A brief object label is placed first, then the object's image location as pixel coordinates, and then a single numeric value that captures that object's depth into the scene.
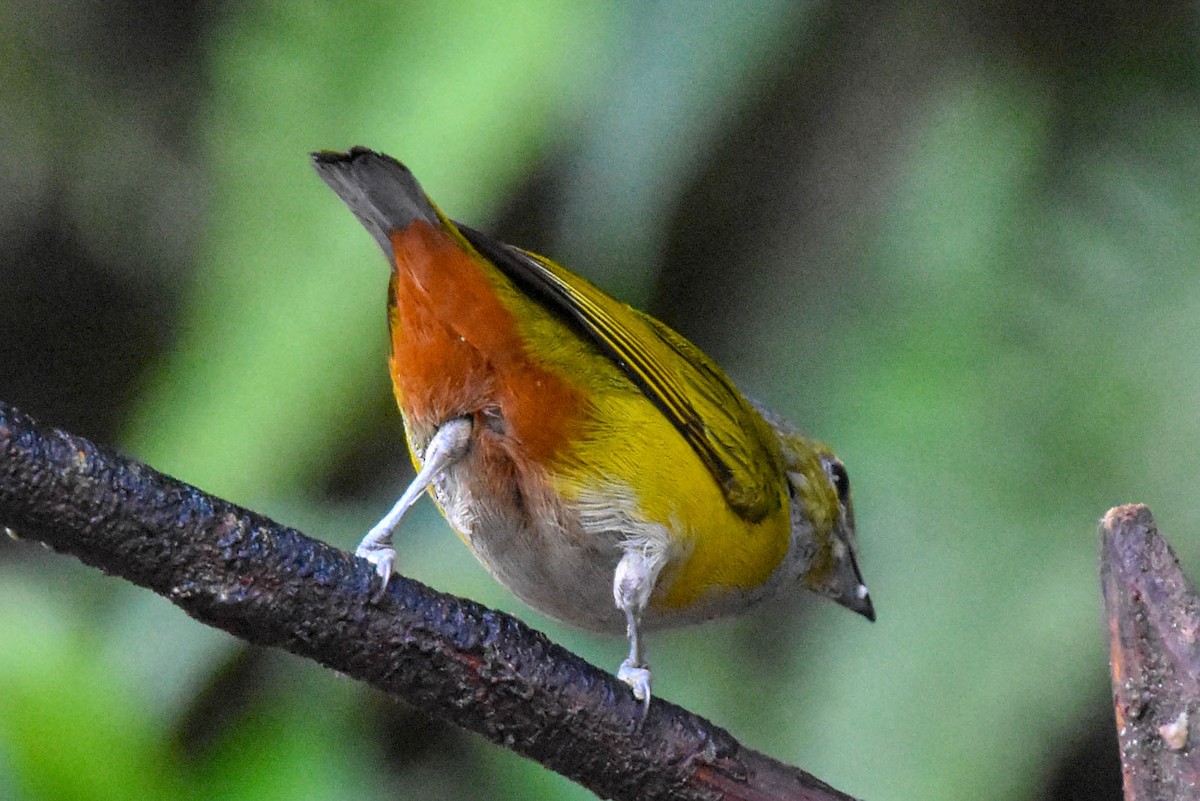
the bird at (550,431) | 6.29
